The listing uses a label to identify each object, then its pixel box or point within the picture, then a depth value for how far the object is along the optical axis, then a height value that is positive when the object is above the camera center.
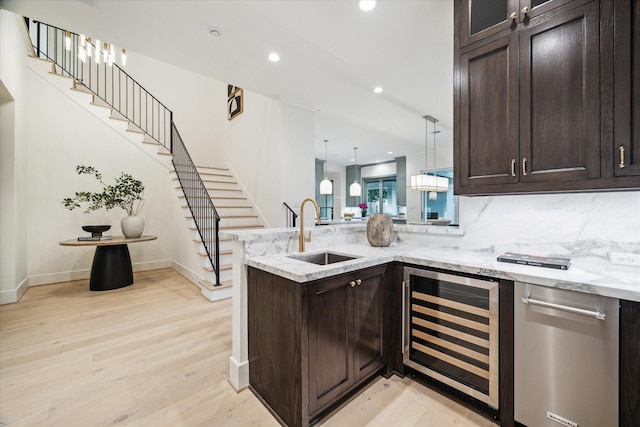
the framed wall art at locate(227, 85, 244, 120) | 5.81 +2.51
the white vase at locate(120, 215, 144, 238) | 4.29 -0.21
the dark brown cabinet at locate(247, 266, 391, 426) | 1.47 -0.77
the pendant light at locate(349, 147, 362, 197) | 8.03 +0.72
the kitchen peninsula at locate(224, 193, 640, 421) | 1.40 -0.30
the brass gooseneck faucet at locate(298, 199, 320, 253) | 2.08 -0.20
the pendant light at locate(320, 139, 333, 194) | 6.90 +0.68
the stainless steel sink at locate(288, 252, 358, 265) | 2.12 -0.36
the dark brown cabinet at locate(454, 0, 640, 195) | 1.37 +0.66
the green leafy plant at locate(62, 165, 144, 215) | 4.21 +0.28
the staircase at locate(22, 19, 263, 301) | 4.10 +0.87
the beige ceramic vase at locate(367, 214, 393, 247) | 2.41 -0.16
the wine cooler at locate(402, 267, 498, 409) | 1.57 -0.75
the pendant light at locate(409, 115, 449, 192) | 5.12 +0.61
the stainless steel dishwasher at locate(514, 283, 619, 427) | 1.20 -0.70
